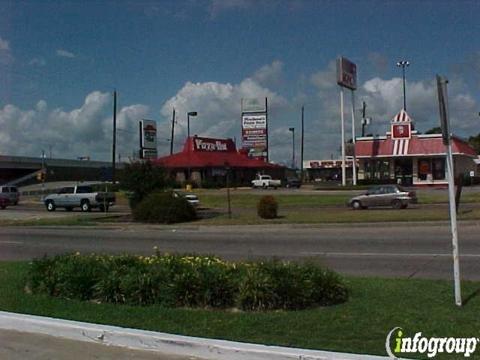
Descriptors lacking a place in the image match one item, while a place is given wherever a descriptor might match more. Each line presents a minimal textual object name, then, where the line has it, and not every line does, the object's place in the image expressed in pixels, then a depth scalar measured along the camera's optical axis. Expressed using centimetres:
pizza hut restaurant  7469
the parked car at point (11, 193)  5325
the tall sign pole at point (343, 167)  6169
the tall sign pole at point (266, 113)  9141
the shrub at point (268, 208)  2875
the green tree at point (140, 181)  3200
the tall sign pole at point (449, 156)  730
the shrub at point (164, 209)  2880
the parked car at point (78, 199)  4181
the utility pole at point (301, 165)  11116
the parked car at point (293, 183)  7381
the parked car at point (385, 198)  3384
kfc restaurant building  6231
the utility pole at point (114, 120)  6728
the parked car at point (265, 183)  7217
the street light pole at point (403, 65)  8056
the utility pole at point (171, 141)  8991
